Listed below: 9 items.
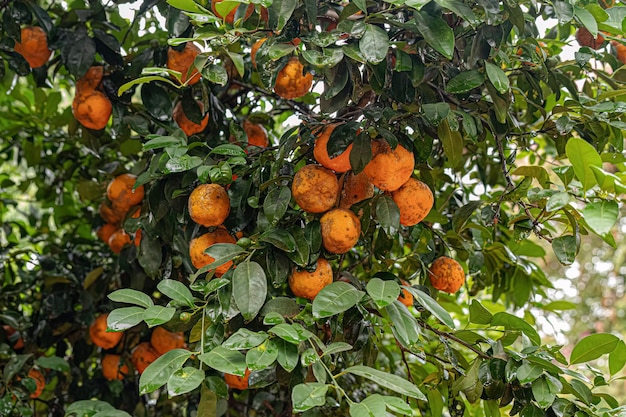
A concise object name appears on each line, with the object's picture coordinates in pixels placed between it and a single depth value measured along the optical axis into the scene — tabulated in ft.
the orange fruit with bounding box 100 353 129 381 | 4.41
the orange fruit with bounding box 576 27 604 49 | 3.68
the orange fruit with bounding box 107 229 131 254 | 4.23
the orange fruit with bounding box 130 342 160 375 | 4.08
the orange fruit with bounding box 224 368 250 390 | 3.27
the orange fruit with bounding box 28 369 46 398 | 4.13
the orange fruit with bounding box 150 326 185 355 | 4.03
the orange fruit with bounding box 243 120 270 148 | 4.20
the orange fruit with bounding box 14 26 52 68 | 3.84
